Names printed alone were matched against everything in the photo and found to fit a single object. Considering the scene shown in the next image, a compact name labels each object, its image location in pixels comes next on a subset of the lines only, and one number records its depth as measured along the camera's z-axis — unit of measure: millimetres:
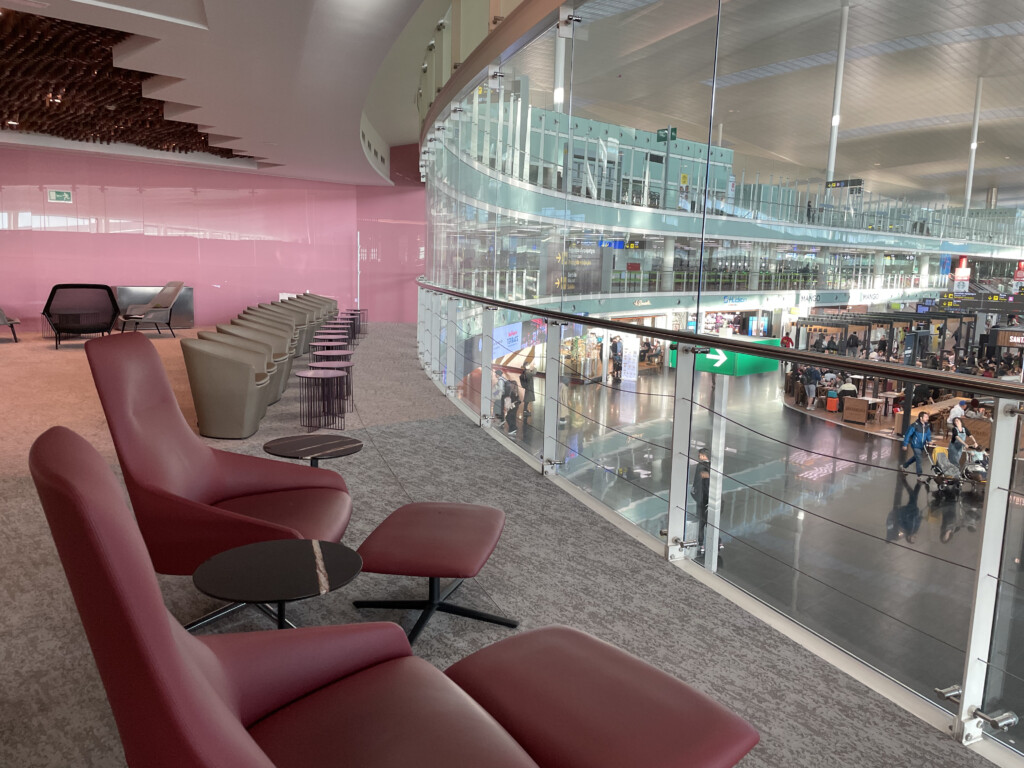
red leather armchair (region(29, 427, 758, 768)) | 795
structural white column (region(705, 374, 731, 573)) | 2525
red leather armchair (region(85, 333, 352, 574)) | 2055
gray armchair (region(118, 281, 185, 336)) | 10695
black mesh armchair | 9492
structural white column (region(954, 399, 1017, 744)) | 1635
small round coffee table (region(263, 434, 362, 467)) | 2654
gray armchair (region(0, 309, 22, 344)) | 10227
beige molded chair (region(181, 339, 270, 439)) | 4359
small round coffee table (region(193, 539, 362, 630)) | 1497
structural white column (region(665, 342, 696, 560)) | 2631
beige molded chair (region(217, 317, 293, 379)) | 5599
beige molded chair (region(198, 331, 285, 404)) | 4914
